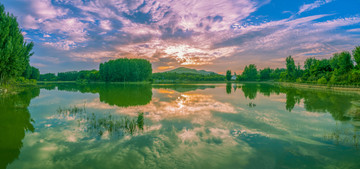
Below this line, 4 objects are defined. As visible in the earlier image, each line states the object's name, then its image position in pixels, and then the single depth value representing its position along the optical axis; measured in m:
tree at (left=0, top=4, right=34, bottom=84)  23.25
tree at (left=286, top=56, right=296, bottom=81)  87.95
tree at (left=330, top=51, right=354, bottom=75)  49.19
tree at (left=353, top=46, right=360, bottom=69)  40.51
